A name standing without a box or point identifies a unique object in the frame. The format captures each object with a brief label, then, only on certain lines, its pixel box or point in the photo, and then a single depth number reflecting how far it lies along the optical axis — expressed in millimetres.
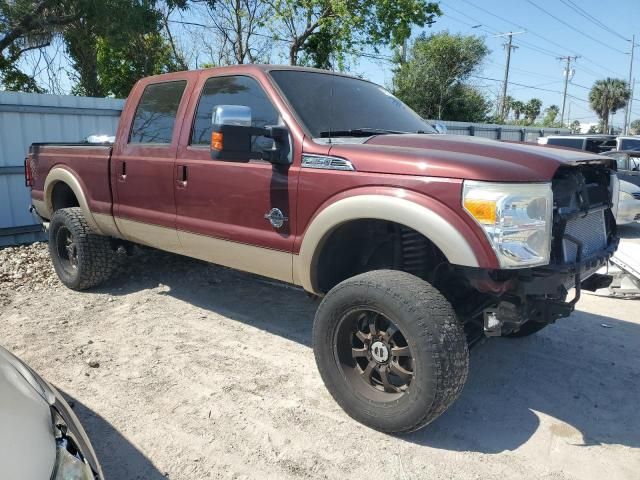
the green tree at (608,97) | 60062
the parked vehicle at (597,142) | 12422
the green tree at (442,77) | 25422
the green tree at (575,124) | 65250
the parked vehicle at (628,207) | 8938
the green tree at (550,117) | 60447
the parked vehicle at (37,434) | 1522
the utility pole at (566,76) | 54375
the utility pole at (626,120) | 55303
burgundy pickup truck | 2623
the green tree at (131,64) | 18641
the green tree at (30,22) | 10547
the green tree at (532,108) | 65375
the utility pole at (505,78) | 37688
